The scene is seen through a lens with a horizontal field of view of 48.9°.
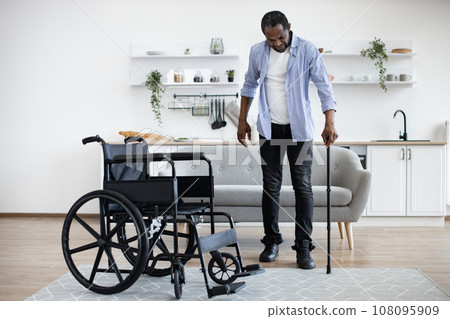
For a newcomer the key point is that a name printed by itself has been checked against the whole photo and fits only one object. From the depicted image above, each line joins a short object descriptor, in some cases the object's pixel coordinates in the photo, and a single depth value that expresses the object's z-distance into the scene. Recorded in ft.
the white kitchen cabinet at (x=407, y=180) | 14.43
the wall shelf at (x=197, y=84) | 16.08
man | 8.71
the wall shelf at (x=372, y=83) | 15.75
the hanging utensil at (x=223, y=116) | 16.42
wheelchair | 6.66
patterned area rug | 6.87
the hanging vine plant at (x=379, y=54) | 15.79
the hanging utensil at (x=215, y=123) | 16.39
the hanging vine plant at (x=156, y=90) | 16.20
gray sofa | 11.01
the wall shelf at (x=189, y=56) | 16.06
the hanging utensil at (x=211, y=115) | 16.43
